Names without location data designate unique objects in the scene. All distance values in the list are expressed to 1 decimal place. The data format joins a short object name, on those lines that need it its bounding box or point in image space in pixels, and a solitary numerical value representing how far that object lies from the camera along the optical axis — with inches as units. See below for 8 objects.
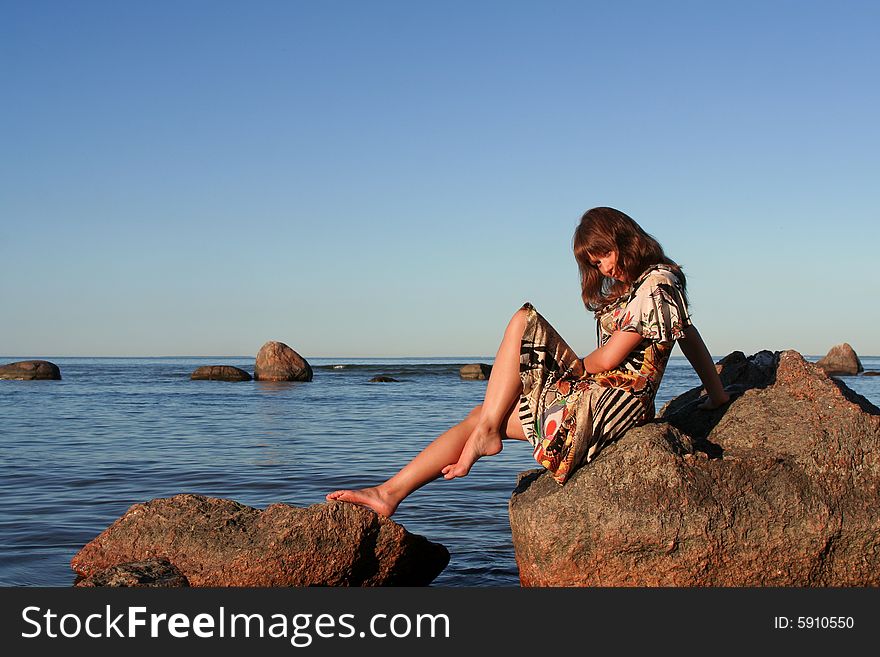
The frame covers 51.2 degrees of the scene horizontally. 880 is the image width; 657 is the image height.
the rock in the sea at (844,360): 1966.0
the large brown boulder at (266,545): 219.5
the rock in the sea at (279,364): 1503.4
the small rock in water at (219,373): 1560.0
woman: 203.6
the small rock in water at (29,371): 1621.6
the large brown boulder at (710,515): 193.8
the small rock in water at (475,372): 1763.0
